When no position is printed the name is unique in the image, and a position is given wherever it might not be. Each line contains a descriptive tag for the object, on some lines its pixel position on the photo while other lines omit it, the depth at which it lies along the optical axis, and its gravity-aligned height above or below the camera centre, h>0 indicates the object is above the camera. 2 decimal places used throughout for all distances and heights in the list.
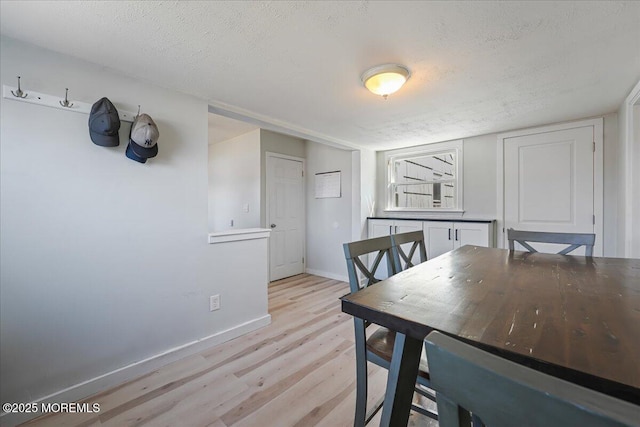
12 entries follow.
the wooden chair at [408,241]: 1.77 -0.23
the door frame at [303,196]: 4.07 +0.25
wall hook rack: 1.44 +0.65
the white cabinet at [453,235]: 3.05 -0.31
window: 3.53 +0.45
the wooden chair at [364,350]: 1.20 -0.66
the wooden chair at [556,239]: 1.85 -0.22
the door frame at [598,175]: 2.59 +0.34
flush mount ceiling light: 1.68 +0.88
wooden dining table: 0.61 -0.34
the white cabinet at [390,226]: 3.56 -0.23
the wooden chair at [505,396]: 0.29 -0.24
